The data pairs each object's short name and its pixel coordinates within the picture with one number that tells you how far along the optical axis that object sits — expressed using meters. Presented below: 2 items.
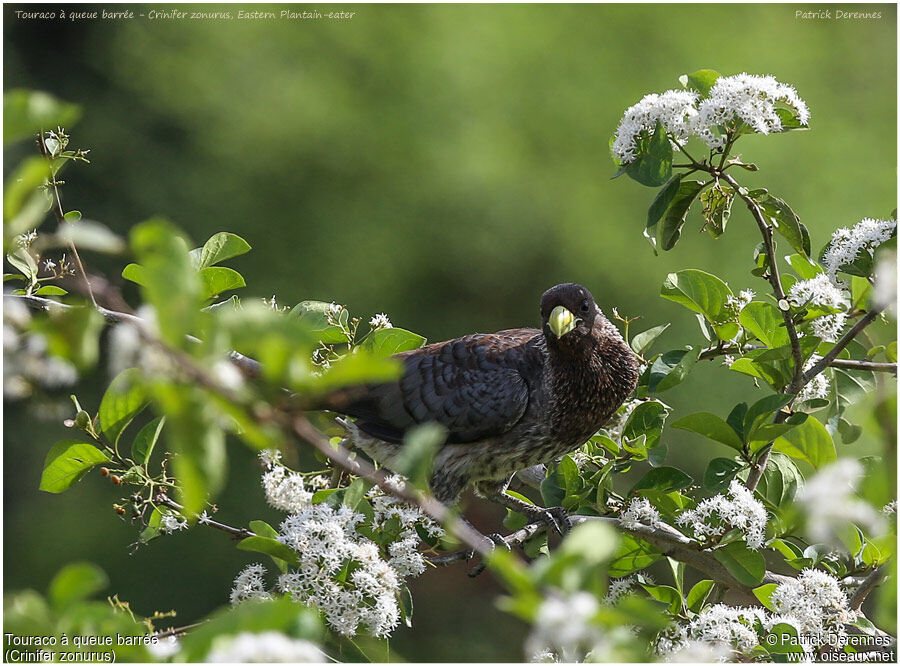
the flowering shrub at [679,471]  10.45
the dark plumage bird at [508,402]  10.64
